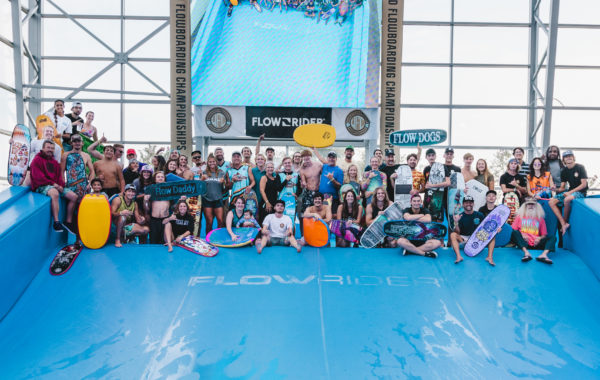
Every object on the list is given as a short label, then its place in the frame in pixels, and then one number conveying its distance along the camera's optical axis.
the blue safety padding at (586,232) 5.09
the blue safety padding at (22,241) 4.35
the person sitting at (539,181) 5.79
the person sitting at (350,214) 5.67
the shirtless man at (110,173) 5.89
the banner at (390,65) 9.91
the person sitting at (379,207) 5.65
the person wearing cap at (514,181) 6.04
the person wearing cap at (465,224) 5.44
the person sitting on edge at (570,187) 5.63
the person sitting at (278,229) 5.60
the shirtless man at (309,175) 6.11
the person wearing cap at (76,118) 6.84
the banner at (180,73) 9.73
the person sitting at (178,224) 5.48
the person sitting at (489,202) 5.56
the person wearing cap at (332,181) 6.00
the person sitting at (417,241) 5.37
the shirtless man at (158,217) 5.57
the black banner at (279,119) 9.93
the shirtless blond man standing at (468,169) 6.18
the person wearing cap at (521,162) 6.08
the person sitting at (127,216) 5.44
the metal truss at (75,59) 10.84
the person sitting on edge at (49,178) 5.16
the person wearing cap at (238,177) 6.09
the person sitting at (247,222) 5.72
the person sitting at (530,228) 5.50
